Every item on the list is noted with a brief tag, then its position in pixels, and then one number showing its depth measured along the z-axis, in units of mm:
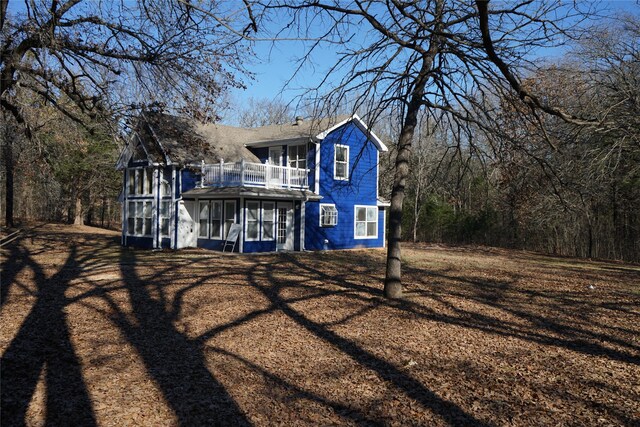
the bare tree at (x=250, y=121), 44875
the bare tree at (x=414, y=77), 7097
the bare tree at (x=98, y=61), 8406
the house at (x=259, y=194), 19766
